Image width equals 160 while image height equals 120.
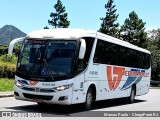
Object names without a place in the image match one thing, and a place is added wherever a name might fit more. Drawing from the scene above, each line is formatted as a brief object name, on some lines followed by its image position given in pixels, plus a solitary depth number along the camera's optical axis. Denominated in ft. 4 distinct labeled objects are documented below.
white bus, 47.67
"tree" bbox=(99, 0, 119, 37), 213.87
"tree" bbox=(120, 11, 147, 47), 233.14
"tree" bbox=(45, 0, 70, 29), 203.92
